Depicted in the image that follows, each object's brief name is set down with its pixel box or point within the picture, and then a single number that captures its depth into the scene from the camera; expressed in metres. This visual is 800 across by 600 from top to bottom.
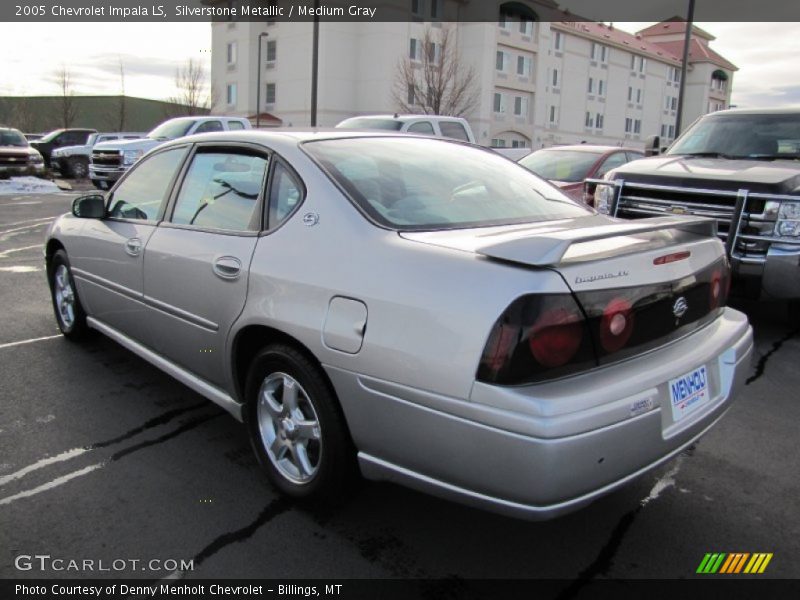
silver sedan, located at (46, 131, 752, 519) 2.17
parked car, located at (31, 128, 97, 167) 27.22
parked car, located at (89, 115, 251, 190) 15.34
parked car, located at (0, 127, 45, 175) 19.89
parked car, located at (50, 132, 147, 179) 23.88
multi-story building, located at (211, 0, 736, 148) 46.69
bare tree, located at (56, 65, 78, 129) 47.53
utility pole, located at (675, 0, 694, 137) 17.14
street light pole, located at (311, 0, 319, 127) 16.72
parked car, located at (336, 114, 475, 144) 12.23
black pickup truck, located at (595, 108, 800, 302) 5.26
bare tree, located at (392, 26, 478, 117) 43.06
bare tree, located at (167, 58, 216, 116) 50.06
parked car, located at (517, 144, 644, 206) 9.23
